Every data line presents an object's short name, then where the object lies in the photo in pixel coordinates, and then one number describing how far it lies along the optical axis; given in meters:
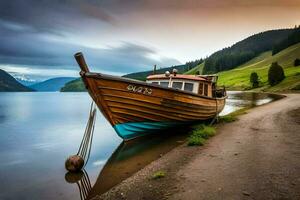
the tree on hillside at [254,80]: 88.06
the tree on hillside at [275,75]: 73.19
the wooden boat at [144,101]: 13.34
